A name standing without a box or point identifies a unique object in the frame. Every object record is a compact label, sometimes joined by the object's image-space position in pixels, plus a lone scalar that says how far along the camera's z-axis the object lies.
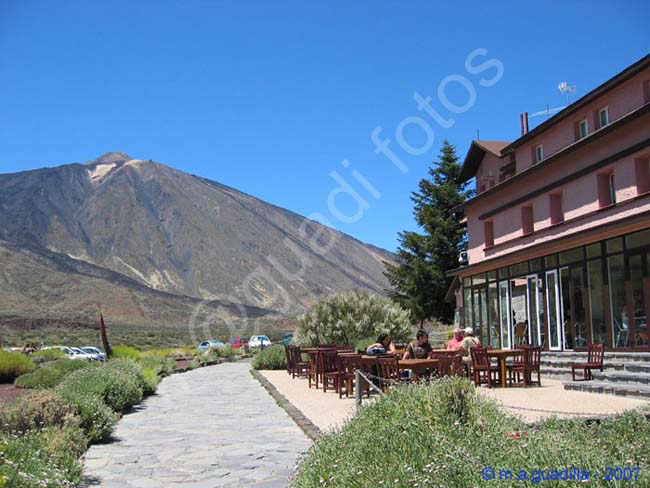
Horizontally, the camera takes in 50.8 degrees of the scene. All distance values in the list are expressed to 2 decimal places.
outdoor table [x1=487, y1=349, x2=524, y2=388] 14.07
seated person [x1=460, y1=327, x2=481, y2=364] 14.71
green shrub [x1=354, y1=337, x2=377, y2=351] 19.89
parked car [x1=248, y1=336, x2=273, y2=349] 51.46
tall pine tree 38.69
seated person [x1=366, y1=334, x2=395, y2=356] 13.48
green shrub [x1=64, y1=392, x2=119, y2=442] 9.12
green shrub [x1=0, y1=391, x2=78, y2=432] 7.93
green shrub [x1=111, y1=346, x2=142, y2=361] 21.16
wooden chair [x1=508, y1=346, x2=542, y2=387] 14.11
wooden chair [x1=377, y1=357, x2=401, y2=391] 11.70
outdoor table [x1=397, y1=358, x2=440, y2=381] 11.80
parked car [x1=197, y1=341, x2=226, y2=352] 52.49
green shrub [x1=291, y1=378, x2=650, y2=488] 4.16
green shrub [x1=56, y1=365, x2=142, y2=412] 11.21
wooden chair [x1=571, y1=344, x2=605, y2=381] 14.06
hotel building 16.67
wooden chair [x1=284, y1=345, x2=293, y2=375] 21.55
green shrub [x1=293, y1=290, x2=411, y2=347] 23.97
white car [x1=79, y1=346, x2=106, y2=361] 39.31
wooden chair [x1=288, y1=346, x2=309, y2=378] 20.39
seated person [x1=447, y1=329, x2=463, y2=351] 15.63
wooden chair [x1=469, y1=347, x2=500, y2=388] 13.80
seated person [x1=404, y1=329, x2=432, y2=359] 13.33
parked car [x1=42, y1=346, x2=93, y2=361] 38.83
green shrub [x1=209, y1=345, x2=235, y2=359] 38.08
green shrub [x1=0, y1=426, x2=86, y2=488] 5.01
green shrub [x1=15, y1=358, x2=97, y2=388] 15.27
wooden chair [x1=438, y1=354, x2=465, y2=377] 11.93
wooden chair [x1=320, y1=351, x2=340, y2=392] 15.42
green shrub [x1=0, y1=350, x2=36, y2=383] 20.06
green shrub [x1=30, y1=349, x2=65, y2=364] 25.73
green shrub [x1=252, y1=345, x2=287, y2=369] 25.97
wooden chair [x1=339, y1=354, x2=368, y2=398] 13.74
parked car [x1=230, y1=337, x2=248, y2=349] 49.19
